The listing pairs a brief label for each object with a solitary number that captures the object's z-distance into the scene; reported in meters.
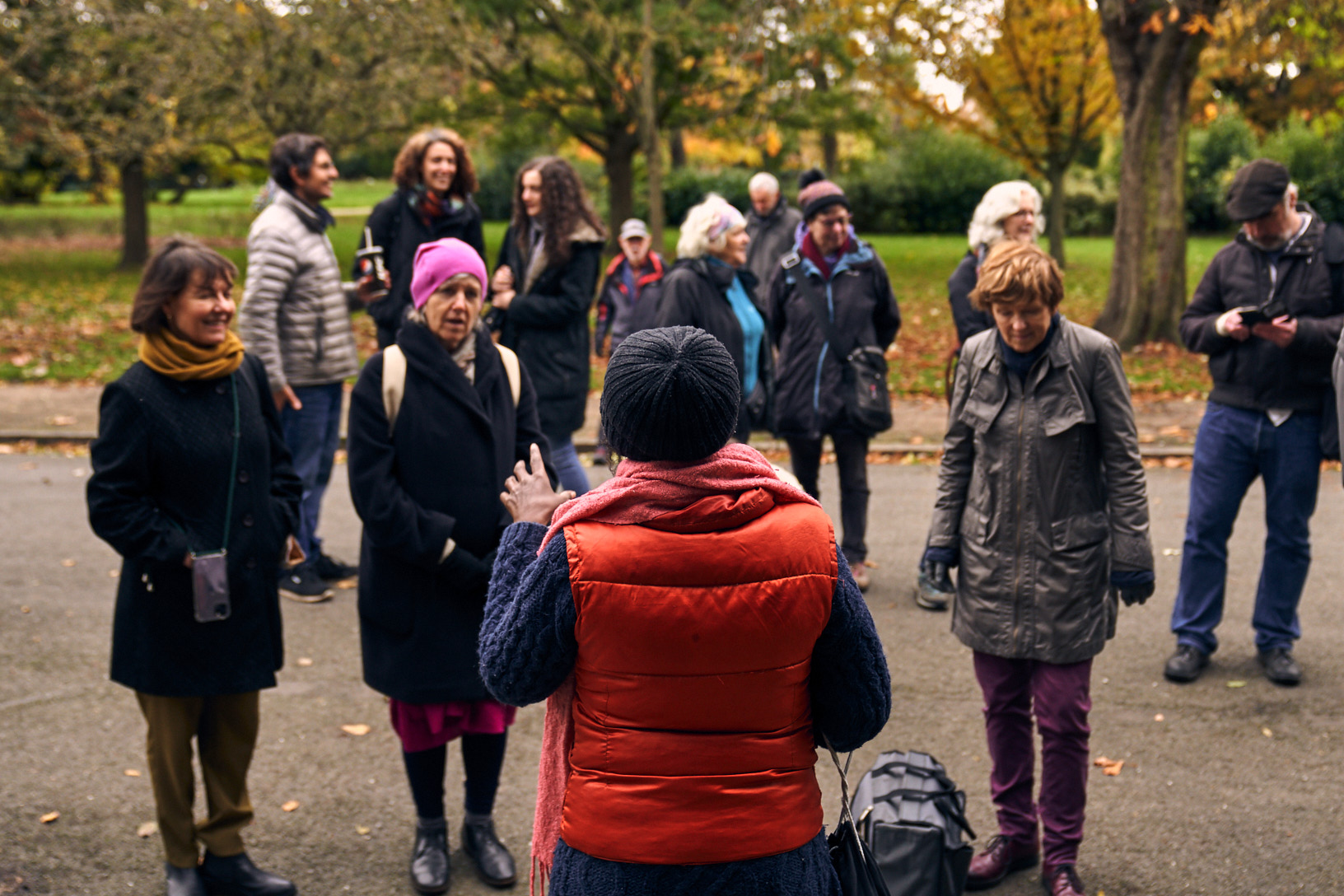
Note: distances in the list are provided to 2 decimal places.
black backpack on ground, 3.40
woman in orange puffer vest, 2.18
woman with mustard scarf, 3.65
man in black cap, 5.23
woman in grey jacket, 3.74
